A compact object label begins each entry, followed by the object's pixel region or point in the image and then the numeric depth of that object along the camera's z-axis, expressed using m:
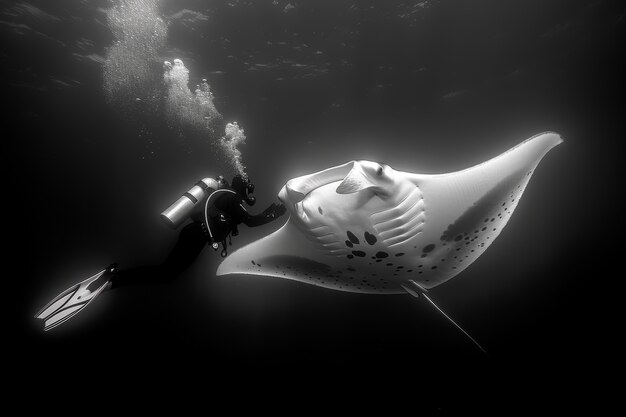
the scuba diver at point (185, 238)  3.65
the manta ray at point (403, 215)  2.21
